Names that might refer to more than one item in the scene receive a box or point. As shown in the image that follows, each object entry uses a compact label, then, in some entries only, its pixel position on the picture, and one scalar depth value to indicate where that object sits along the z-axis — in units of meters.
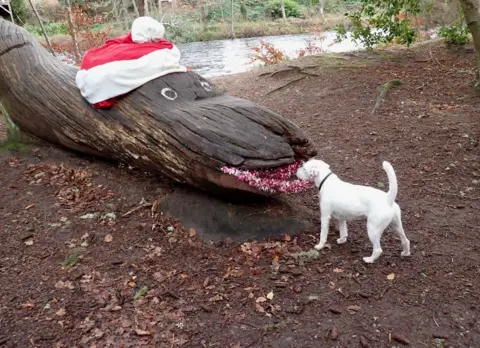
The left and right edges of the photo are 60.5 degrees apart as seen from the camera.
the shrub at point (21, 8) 18.74
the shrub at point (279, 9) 30.58
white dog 3.18
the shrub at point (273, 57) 11.89
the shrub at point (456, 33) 8.45
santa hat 4.06
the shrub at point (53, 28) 21.27
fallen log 3.63
